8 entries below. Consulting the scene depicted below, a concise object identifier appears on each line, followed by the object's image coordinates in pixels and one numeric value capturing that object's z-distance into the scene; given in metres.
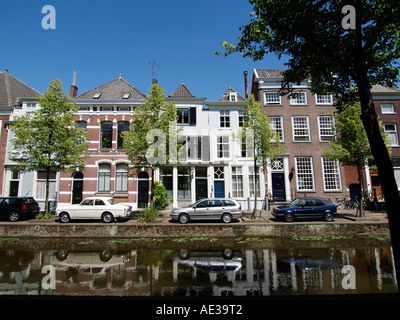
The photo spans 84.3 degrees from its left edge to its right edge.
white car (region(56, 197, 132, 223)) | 14.23
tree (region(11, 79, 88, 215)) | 14.99
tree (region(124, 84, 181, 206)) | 14.81
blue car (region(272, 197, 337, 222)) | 14.05
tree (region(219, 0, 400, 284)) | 5.16
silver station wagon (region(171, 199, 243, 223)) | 14.09
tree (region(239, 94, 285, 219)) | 15.52
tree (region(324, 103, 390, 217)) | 14.72
